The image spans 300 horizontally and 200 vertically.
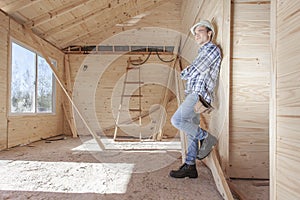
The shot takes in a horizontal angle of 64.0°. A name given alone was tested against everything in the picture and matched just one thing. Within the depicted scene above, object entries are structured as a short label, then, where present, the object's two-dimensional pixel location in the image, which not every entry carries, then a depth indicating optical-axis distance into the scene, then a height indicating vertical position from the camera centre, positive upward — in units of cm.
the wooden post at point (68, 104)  579 -15
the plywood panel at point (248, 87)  201 +10
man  202 +1
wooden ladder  586 +37
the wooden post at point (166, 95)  526 +9
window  405 +30
